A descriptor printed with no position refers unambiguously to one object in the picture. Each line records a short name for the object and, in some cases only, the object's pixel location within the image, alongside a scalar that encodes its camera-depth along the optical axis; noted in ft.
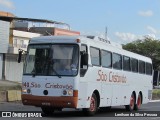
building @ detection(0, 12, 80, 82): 170.40
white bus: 53.83
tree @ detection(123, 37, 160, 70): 298.76
